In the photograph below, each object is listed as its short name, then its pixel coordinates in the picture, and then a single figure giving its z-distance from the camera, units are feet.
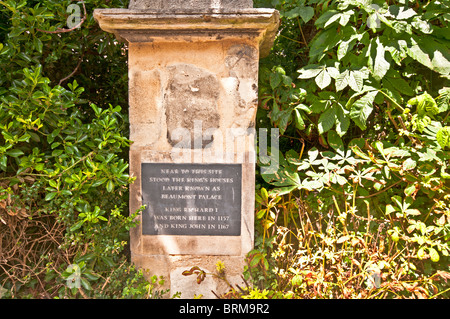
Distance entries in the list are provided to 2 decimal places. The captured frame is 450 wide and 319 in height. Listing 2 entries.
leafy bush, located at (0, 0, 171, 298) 7.18
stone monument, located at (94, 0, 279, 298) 7.74
